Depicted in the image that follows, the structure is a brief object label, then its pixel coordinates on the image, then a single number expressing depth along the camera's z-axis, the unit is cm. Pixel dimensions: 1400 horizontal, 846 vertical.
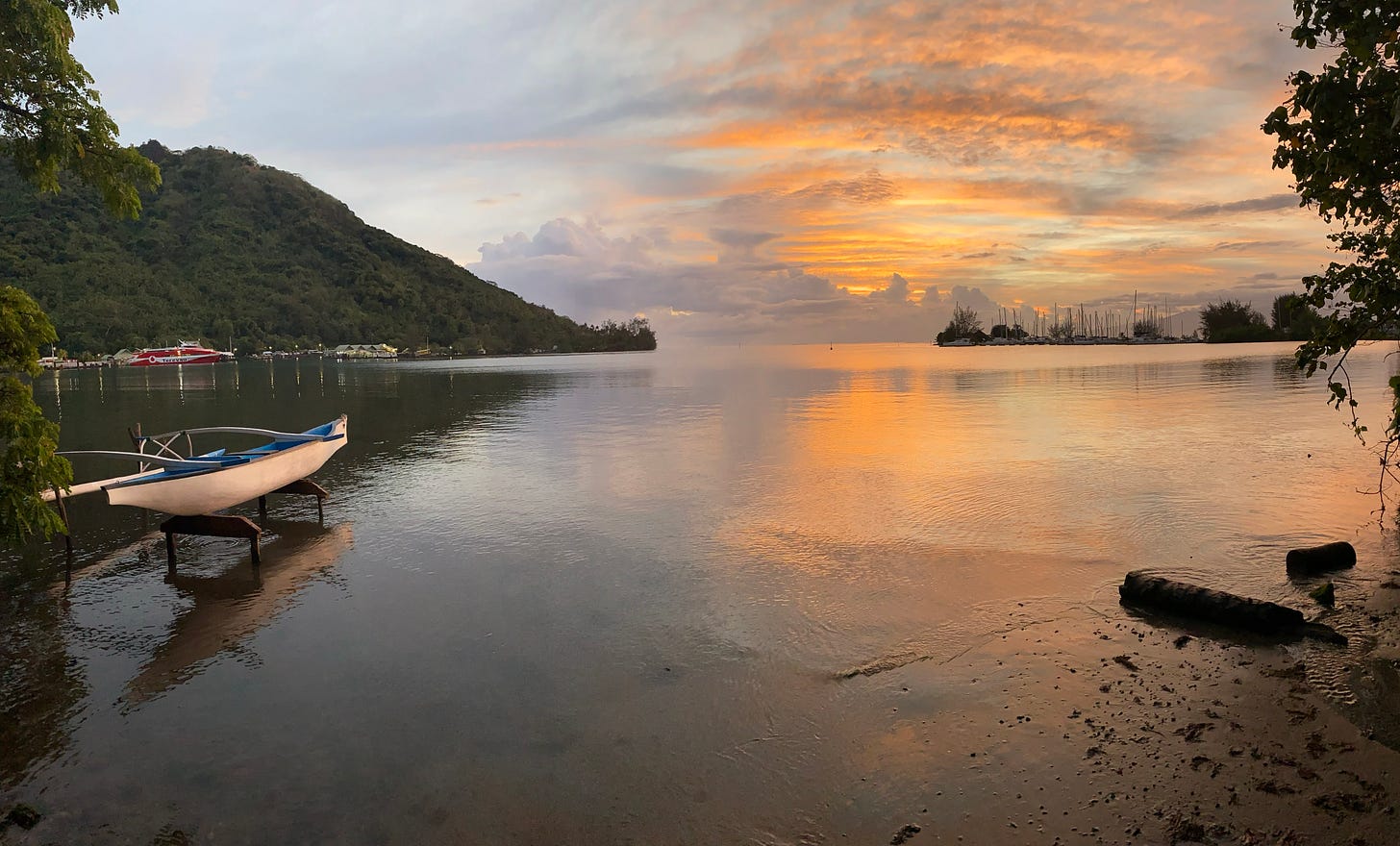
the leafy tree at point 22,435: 883
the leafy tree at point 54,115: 939
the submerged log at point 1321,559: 1063
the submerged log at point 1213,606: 848
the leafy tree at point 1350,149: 714
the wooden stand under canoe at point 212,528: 1229
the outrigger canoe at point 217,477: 1198
